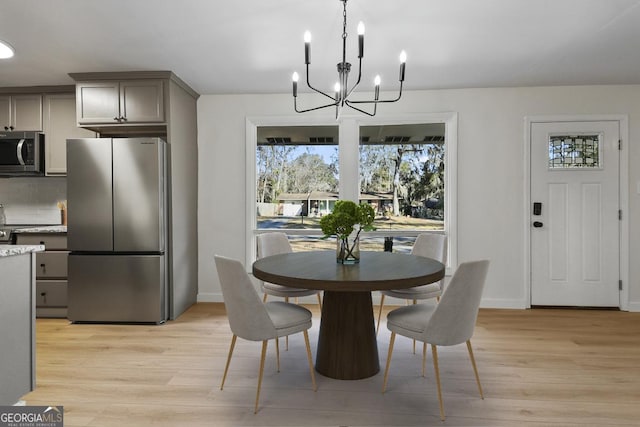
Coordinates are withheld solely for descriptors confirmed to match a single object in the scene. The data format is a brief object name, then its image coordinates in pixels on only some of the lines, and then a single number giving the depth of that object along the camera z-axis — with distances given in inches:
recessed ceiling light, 92.1
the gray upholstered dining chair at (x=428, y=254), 112.7
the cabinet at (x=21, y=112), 153.6
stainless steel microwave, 146.6
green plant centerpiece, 97.0
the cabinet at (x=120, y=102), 139.3
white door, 153.7
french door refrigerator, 135.0
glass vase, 99.8
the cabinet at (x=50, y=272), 142.0
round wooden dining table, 86.4
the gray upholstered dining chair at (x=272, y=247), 118.8
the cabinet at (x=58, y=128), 152.4
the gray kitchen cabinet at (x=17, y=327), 73.0
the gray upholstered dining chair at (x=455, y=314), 75.1
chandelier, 89.9
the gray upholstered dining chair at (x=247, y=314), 77.6
